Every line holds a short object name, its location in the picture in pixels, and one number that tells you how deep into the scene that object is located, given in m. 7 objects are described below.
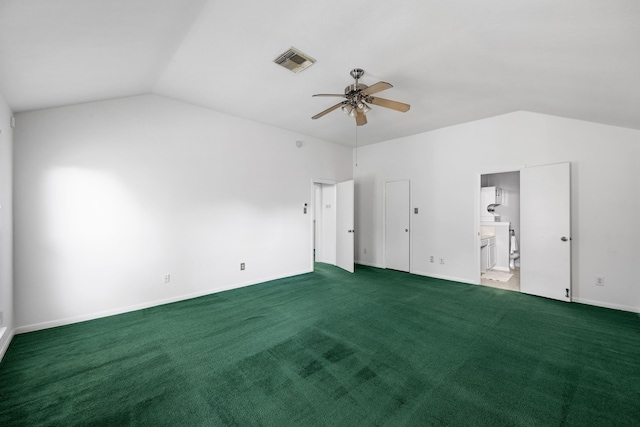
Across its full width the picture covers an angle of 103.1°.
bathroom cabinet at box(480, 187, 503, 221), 6.45
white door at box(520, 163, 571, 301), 3.81
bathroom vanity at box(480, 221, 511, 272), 5.85
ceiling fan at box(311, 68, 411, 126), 2.91
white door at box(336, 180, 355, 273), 5.71
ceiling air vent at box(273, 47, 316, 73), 2.61
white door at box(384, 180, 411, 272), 5.65
